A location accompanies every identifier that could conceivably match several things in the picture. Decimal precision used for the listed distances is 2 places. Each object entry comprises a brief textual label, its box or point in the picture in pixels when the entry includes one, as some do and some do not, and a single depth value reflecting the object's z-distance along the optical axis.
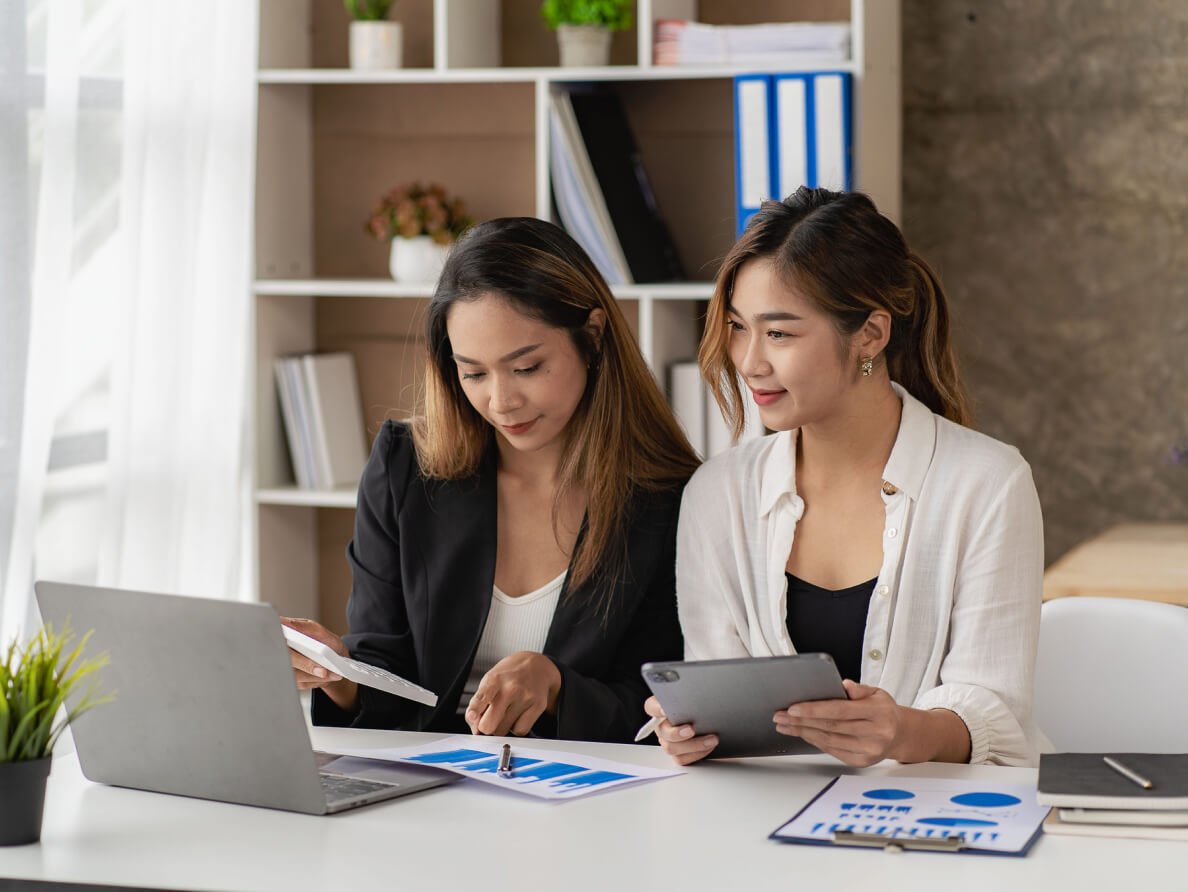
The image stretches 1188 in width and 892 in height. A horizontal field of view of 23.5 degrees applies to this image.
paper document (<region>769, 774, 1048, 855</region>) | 3.41
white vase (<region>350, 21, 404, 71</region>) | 5.56
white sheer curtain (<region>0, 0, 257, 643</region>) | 4.97
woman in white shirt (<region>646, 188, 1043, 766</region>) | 4.24
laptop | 3.65
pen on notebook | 3.56
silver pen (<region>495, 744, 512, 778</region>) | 4.03
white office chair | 4.40
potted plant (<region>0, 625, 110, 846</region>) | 3.52
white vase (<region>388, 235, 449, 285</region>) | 5.56
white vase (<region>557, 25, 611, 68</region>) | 5.48
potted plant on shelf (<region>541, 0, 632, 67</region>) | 5.46
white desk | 3.24
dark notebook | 3.48
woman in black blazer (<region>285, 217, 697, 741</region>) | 4.46
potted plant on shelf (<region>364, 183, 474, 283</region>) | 5.56
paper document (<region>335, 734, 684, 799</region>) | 3.97
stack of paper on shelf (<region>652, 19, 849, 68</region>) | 5.30
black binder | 5.48
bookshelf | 5.47
